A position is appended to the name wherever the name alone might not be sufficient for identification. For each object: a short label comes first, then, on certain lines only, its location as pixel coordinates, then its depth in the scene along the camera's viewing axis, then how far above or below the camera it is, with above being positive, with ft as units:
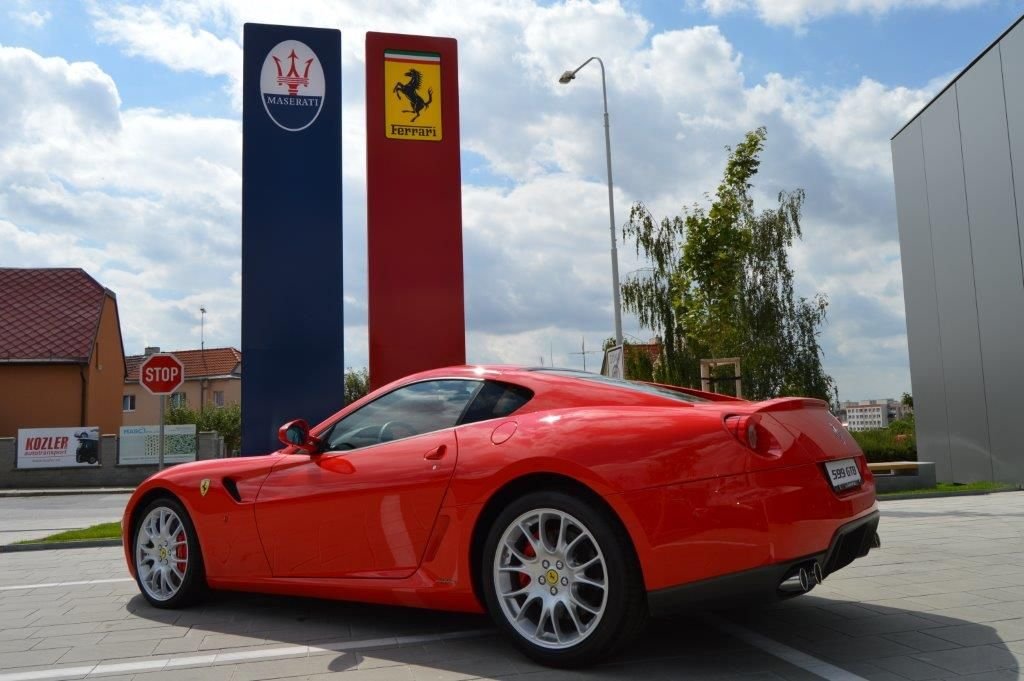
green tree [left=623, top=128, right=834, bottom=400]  89.25 +12.30
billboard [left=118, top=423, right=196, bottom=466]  88.28 +0.18
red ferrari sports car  10.82 -1.00
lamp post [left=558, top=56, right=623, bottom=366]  63.36 +14.85
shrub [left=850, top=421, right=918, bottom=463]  76.89 -2.26
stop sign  43.62 +3.66
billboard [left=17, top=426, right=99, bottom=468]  86.89 +0.23
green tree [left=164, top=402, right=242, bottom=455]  150.10 +4.56
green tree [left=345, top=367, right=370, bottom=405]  233.10 +14.64
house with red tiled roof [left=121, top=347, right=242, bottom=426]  192.13 +14.87
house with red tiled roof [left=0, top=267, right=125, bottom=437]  101.24 +11.74
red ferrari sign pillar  33.40 +9.01
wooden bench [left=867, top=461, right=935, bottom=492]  53.52 -3.51
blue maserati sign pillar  32.01 +8.00
